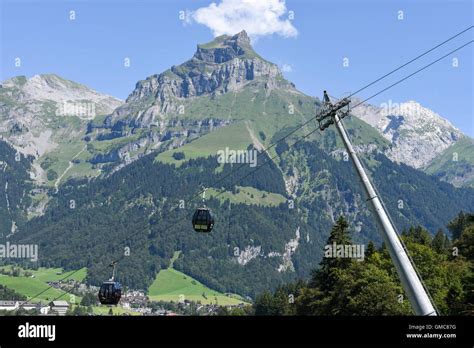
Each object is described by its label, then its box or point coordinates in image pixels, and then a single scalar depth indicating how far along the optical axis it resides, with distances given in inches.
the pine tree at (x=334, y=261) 3474.4
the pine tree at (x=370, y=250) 3738.2
